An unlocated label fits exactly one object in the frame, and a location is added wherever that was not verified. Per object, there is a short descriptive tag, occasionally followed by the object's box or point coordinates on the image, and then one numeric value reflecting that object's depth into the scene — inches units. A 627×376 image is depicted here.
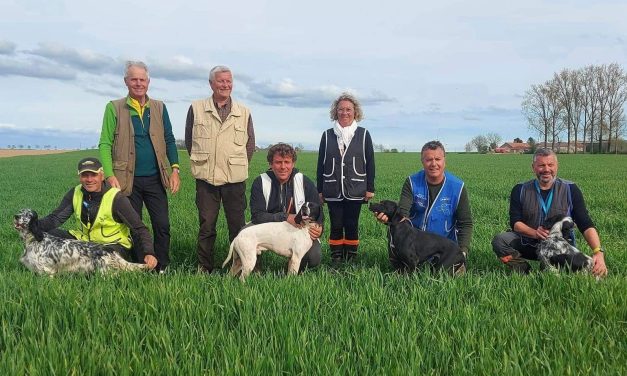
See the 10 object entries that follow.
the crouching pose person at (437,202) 229.6
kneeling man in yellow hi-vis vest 211.8
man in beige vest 244.8
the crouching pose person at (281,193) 236.1
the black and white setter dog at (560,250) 201.5
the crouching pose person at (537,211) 220.4
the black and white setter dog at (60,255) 195.8
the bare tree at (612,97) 2920.8
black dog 213.3
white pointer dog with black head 211.3
